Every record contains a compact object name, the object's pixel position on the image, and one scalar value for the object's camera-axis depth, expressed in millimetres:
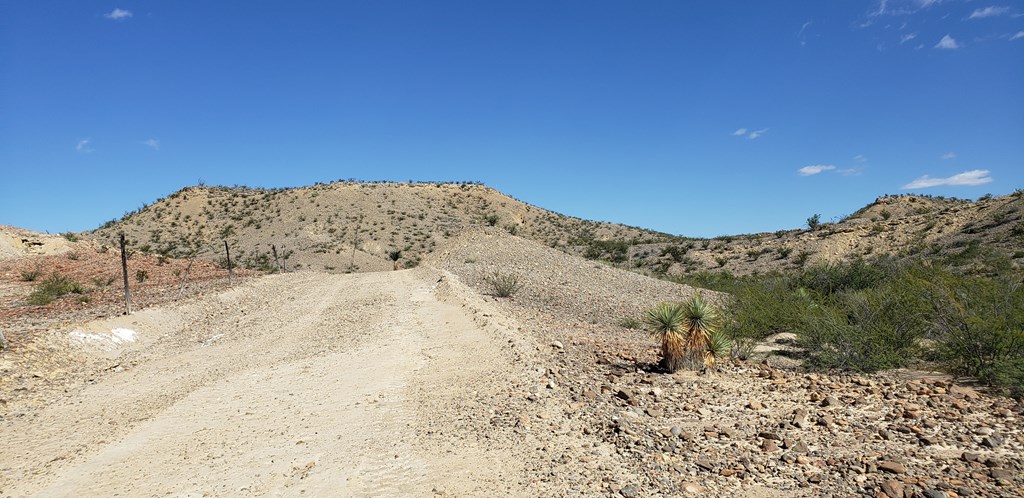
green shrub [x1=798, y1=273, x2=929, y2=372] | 10461
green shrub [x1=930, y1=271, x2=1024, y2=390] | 8750
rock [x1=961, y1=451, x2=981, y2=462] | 5788
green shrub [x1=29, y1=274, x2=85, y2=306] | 21141
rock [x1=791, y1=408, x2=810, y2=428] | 7098
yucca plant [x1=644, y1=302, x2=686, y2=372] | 10164
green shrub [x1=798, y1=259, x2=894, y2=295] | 21794
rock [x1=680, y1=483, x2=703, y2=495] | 5414
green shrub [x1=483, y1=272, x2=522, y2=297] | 20688
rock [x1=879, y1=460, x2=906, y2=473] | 5586
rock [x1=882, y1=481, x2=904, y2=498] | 5107
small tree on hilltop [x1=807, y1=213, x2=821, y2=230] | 50625
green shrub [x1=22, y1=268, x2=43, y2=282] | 27147
